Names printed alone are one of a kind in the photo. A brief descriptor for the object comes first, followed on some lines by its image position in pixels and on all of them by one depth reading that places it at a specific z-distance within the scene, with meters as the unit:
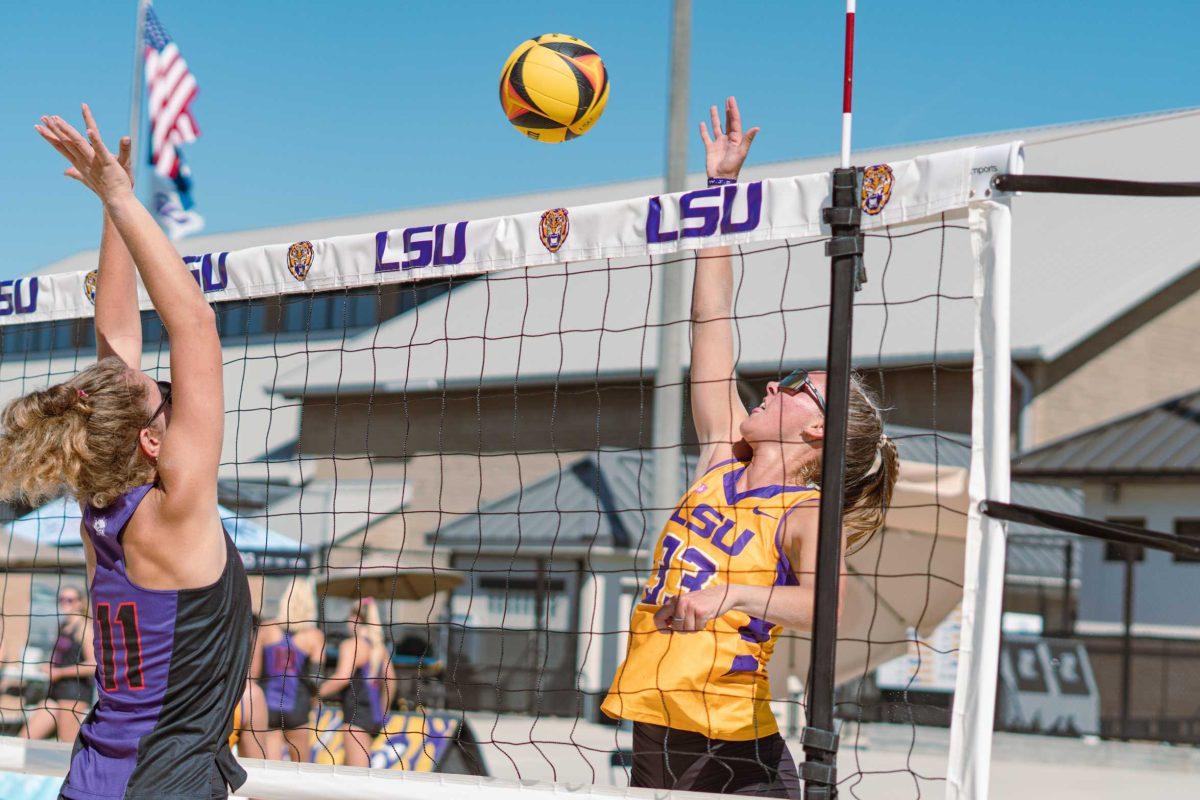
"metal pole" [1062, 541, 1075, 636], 13.59
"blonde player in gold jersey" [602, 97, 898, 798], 2.88
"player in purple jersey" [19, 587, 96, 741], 8.12
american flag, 11.21
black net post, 2.64
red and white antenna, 2.82
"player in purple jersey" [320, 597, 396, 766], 6.73
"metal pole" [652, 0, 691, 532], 7.70
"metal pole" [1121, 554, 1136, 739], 11.92
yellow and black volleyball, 4.36
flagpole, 11.13
